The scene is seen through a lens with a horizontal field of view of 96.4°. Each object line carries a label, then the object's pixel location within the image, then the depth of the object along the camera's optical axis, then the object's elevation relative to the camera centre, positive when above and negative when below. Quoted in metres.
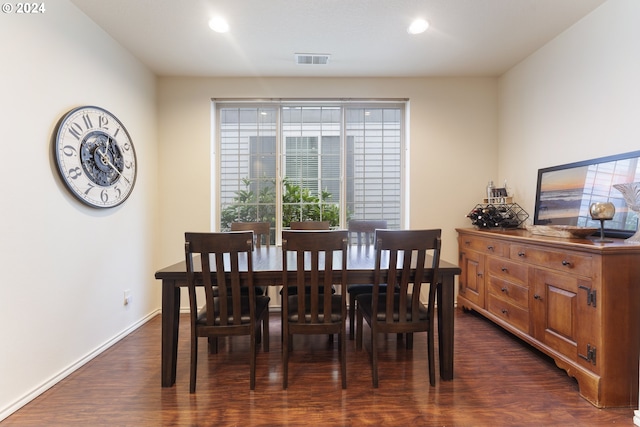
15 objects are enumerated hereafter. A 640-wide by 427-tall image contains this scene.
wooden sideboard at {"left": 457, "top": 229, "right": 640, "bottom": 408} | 1.62 -0.59
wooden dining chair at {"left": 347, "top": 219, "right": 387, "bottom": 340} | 2.44 -0.29
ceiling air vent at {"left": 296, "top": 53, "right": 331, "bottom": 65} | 2.85 +1.58
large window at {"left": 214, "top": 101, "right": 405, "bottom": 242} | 3.49 +0.66
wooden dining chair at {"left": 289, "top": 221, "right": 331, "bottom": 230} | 2.87 -0.12
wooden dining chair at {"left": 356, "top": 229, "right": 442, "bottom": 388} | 1.73 -0.46
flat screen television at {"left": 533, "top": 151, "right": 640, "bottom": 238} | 1.98 +0.19
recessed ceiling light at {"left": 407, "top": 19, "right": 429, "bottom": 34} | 2.34 +1.57
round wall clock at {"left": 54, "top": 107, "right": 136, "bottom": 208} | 2.02 +0.45
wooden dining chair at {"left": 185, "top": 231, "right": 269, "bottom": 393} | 1.70 -0.46
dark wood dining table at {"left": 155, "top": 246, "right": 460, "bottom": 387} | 1.82 -0.56
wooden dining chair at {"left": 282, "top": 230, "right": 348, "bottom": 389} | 1.71 -0.45
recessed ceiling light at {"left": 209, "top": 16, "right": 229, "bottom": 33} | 2.31 +1.56
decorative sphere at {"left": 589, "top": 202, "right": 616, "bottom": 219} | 1.80 +0.03
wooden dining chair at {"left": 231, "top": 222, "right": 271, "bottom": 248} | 2.77 -0.15
